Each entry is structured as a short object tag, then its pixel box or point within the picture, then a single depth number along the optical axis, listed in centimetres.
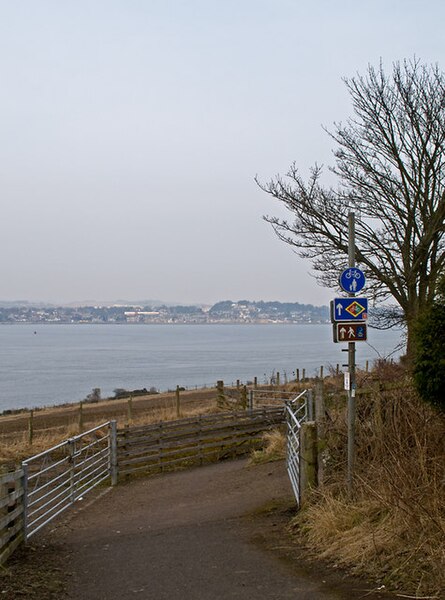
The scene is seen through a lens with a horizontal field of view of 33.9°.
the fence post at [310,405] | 1585
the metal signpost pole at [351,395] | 938
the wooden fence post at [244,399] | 2579
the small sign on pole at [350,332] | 947
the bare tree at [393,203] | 2027
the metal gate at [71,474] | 1095
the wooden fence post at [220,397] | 2847
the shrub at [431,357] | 809
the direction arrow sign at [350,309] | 952
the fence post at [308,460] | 1025
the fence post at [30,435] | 2378
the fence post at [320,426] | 1023
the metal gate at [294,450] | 1077
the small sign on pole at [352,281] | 959
